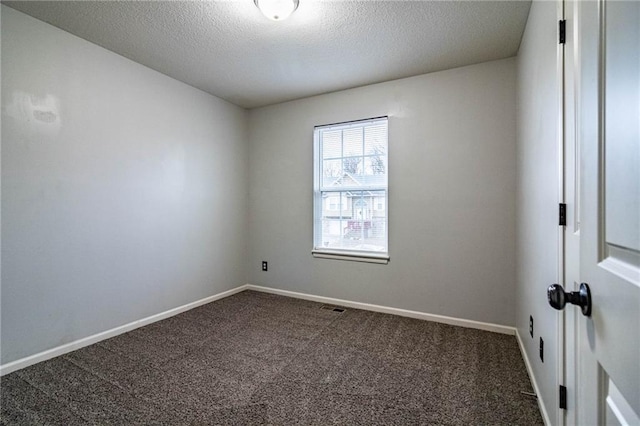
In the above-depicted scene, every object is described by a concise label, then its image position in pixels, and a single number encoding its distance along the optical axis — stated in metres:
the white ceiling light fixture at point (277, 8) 1.89
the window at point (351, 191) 3.29
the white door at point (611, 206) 0.48
